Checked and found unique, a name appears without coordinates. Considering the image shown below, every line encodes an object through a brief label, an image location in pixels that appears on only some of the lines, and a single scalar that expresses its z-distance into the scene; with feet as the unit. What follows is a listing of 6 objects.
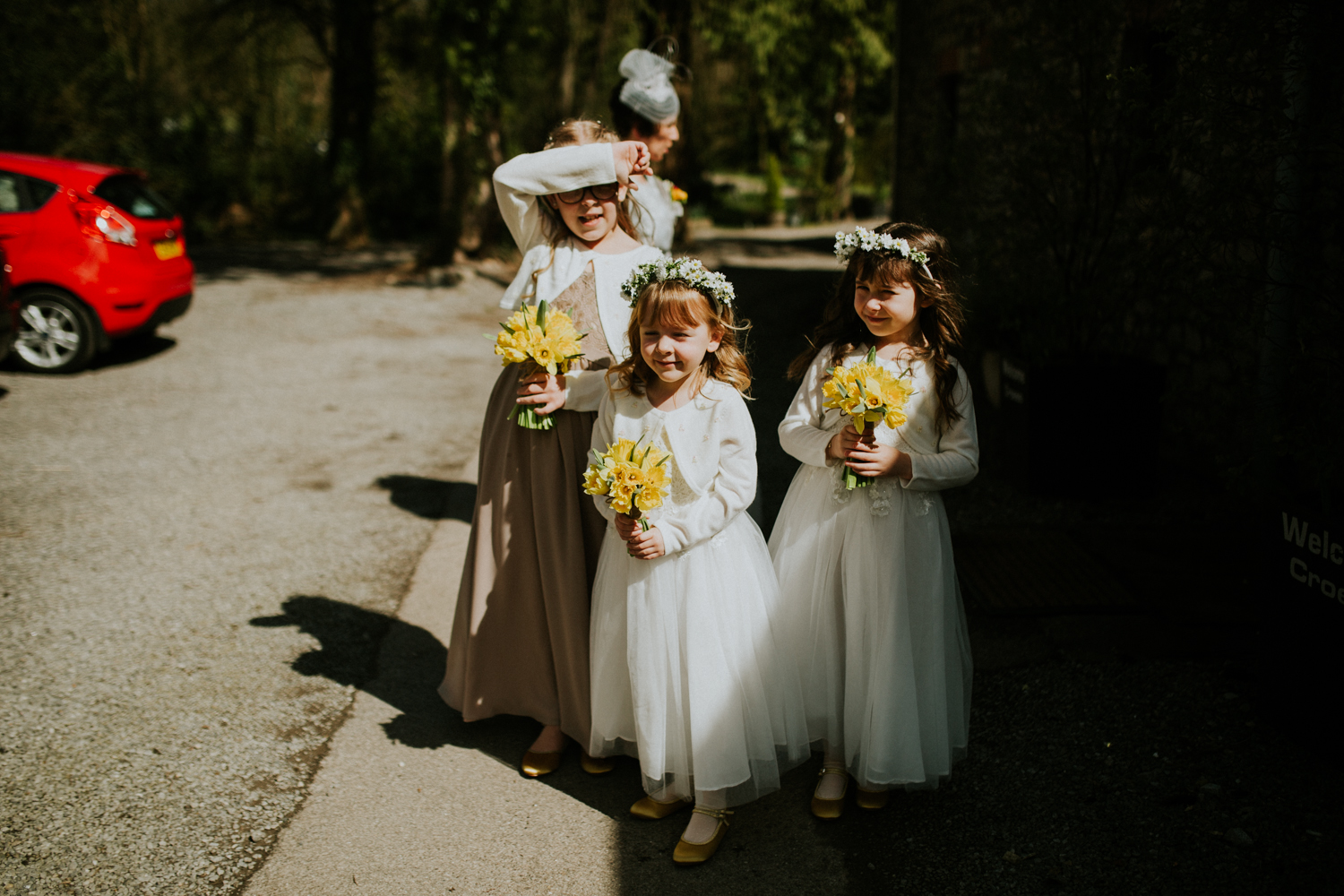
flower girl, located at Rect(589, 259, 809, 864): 9.12
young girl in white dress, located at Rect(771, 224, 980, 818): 9.39
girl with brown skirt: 10.17
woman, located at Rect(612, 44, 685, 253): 12.30
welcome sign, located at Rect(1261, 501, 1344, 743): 9.93
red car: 28.43
